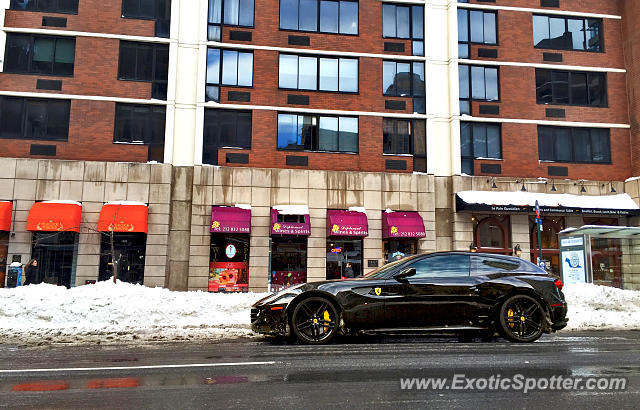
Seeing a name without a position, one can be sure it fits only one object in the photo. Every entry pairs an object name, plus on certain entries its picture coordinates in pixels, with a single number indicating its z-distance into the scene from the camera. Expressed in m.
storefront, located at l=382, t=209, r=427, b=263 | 21.58
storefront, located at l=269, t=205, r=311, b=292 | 21.20
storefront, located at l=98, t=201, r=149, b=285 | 19.84
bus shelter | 16.83
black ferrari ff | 7.79
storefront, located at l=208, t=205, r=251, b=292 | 20.91
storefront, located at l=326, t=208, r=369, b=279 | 21.30
